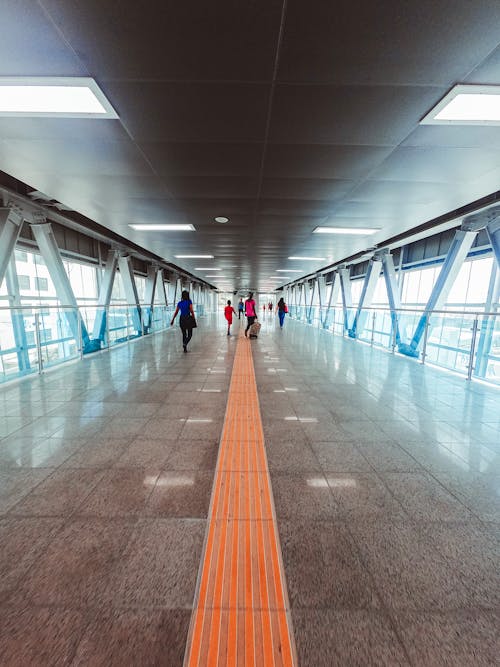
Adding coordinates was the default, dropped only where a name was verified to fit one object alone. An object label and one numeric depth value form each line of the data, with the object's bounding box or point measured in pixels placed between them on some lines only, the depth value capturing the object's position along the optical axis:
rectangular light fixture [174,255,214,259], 12.68
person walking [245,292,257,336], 11.92
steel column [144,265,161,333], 16.48
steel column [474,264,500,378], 5.53
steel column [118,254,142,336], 10.89
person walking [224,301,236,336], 12.96
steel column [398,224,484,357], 7.59
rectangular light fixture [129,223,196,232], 7.44
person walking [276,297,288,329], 16.70
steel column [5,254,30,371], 5.12
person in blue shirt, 8.34
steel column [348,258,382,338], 11.12
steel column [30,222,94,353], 6.96
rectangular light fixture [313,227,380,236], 7.52
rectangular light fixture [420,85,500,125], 2.59
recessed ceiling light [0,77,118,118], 2.56
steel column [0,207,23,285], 5.93
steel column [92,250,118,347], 11.30
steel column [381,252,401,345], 11.55
